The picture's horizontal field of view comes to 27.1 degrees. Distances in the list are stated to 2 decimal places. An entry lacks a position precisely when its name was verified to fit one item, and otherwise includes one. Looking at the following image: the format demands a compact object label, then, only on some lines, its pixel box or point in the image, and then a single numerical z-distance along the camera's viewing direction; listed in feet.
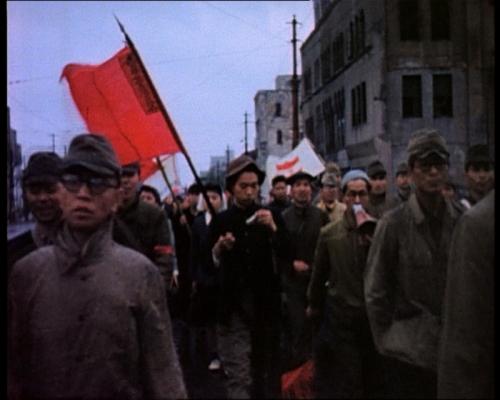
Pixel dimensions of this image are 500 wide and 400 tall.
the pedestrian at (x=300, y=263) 25.64
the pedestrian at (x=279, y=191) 34.65
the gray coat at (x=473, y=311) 9.48
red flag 21.62
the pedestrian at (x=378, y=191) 23.04
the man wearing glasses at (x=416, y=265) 15.87
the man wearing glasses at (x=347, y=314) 21.38
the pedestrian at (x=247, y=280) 22.39
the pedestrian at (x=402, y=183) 21.03
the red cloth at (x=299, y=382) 24.50
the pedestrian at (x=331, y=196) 29.45
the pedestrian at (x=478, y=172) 15.16
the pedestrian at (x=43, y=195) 14.28
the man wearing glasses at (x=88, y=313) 12.04
